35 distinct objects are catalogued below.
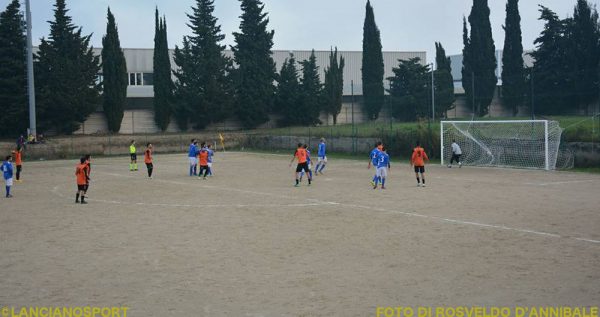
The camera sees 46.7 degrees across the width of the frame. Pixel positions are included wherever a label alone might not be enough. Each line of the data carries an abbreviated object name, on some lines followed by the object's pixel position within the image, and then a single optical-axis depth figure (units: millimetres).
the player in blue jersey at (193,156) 33031
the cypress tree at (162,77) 61875
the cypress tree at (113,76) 59688
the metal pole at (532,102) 40562
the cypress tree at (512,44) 56812
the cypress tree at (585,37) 50156
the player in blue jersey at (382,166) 25641
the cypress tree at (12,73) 54906
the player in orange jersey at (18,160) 32625
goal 34594
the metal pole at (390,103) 49972
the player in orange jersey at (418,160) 26484
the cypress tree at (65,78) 56156
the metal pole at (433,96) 48188
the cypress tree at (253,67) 64562
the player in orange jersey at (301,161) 27547
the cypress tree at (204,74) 62750
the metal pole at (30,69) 50594
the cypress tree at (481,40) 59781
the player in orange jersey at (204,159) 31594
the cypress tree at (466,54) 60025
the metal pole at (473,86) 49869
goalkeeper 36188
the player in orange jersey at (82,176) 22188
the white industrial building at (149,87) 61812
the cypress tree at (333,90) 64188
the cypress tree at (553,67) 41603
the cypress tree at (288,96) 65375
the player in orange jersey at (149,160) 32625
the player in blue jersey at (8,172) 25203
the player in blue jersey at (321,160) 32219
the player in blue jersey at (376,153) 25484
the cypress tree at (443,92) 54438
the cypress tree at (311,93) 64375
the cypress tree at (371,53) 64250
